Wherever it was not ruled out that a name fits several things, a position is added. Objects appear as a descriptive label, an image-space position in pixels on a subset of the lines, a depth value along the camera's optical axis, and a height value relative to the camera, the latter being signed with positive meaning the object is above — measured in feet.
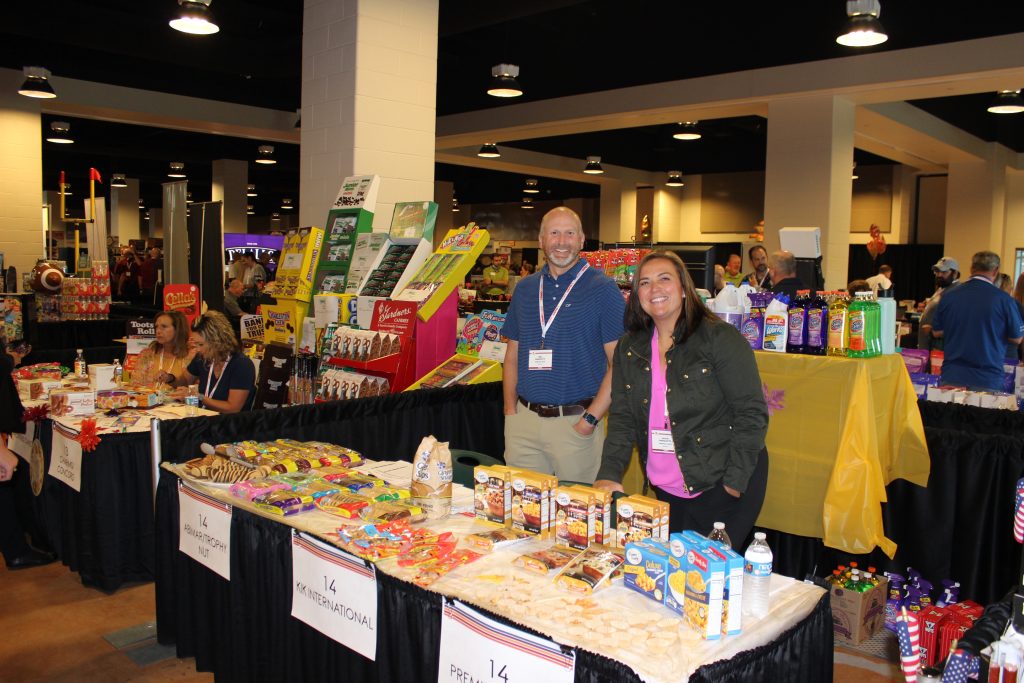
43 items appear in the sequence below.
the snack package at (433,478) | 8.05 -1.96
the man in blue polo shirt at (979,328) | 17.12 -0.76
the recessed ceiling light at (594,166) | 47.62 +6.93
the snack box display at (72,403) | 13.11 -2.09
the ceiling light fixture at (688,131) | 35.78 +7.69
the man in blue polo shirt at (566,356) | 11.18 -1.00
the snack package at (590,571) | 6.20 -2.23
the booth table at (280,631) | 5.75 -3.20
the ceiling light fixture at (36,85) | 26.55 +6.07
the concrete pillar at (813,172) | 28.02 +4.03
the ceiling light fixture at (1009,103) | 30.12 +7.29
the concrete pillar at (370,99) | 17.69 +3.99
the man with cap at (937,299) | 21.16 -0.26
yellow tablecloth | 11.39 -2.23
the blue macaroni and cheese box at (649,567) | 5.94 -2.08
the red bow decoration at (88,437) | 12.01 -2.40
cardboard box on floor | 11.32 -4.51
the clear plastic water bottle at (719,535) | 6.42 -1.98
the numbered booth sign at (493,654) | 5.48 -2.59
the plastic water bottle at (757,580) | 5.87 -2.11
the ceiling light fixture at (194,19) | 17.98 +5.69
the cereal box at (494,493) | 7.66 -2.00
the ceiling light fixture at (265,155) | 48.60 +7.48
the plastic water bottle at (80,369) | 16.88 -1.98
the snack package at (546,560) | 6.57 -2.25
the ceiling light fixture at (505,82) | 26.40 +6.62
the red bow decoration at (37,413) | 13.60 -2.35
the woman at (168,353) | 17.07 -1.65
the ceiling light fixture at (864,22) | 18.44 +6.02
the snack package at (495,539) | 7.14 -2.26
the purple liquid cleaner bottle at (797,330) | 12.23 -0.63
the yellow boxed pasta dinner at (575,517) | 7.02 -2.02
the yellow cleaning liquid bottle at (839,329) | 11.78 -0.57
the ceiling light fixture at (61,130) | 39.19 +7.00
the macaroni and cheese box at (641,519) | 6.59 -1.89
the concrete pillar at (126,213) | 83.51 +6.19
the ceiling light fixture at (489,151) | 40.38 +6.46
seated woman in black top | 15.02 -1.69
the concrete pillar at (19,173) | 31.91 +3.85
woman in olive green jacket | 8.29 -1.18
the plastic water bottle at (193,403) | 13.69 -2.23
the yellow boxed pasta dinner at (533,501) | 7.39 -1.98
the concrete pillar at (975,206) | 43.42 +4.59
